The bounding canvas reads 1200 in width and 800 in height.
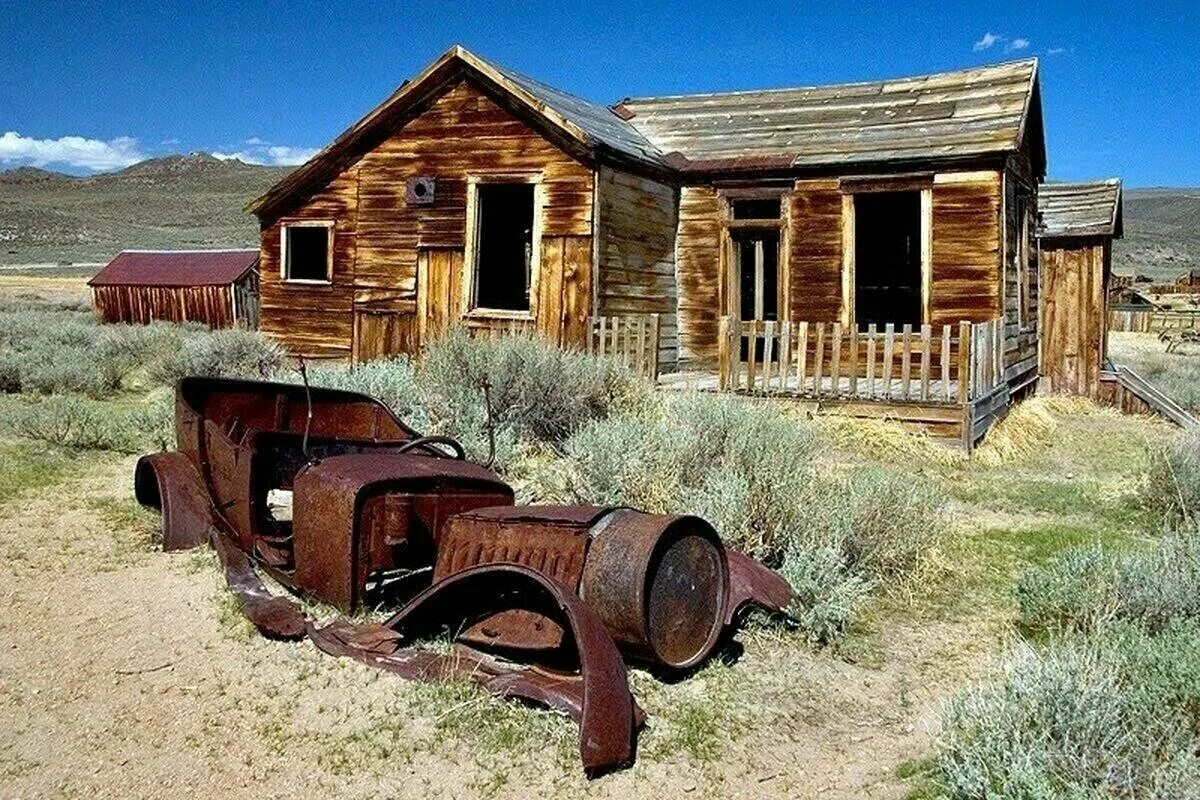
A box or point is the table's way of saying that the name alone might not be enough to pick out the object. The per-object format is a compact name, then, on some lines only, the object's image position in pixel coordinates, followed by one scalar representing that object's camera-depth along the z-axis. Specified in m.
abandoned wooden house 11.62
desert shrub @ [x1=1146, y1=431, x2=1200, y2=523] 6.99
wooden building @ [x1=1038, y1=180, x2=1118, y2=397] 15.39
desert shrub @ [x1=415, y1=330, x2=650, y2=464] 8.40
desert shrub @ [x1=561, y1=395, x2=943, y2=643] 4.81
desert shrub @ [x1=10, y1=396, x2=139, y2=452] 8.60
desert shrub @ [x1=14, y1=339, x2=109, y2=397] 11.99
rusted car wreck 3.61
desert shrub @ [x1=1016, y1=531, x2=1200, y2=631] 4.32
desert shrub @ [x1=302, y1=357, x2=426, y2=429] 8.55
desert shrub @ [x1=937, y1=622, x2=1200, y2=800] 2.82
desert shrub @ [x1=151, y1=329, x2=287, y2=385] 12.49
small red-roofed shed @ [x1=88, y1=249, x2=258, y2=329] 25.41
